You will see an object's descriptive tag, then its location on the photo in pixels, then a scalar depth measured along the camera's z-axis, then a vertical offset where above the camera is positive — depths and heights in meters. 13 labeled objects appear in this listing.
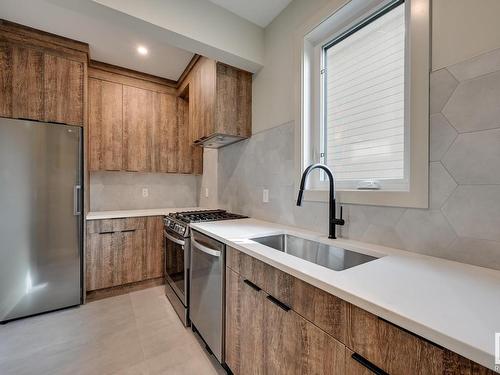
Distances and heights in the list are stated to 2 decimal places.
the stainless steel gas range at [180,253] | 1.88 -0.61
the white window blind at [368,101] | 1.24 +0.53
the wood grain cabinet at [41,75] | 1.98 +1.01
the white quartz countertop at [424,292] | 0.48 -0.31
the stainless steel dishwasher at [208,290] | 1.41 -0.71
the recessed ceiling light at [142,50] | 2.33 +1.42
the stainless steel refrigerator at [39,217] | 1.93 -0.28
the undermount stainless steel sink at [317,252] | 1.23 -0.39
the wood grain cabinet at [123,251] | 2.33 -0.71
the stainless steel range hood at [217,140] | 2.19 +0.49
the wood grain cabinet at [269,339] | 0.79 -0.64
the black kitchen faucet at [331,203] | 1.33 -0.10
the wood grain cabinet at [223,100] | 2.05 +0.81
